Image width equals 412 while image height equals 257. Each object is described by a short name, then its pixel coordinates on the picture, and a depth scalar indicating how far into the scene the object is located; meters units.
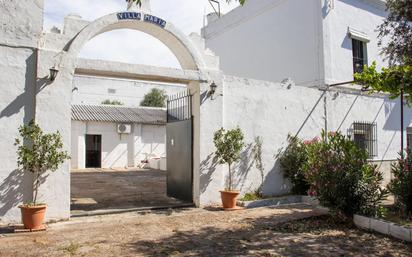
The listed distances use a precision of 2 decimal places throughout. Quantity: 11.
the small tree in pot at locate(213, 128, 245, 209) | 8.74
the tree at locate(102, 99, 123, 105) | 31.91
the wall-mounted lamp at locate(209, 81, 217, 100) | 9.14
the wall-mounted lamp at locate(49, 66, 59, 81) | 7.16
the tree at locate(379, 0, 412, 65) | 11.16
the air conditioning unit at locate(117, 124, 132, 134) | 24.48
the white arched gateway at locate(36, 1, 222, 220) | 7.23
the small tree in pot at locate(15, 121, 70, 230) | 6.54
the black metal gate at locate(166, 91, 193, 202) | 9.52
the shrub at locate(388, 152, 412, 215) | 7.18
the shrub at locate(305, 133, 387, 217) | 7.08
